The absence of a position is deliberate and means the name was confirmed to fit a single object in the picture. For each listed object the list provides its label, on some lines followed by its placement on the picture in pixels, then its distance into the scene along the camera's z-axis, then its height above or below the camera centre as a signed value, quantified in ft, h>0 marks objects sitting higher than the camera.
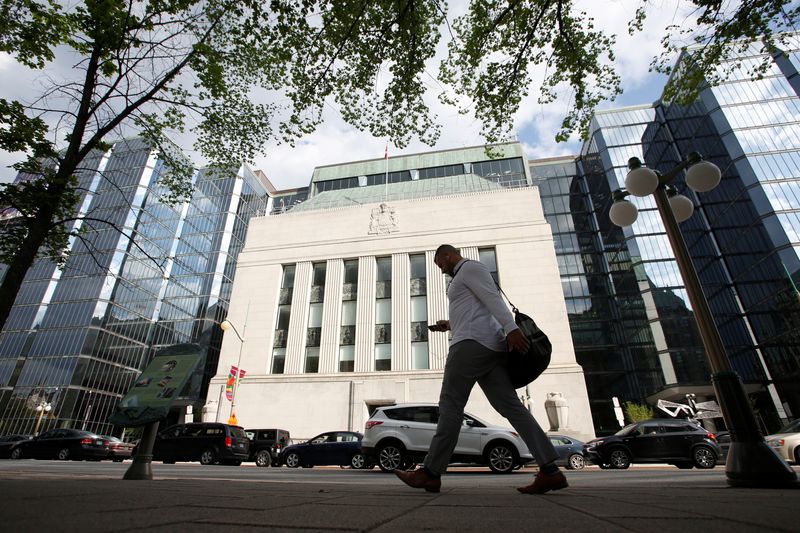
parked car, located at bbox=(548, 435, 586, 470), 46.60 -0.17
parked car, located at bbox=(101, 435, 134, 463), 59.06 +1.17
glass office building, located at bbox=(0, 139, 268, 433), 148.05 +60.17
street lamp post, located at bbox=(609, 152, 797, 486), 12.35 +3.70
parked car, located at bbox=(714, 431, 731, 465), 54.84 +1.48
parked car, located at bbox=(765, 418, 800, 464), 36.35 +0.54
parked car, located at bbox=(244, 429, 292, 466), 56.29 +1.23
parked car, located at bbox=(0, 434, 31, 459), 65.04 +2.36
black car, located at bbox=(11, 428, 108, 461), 56.90 +1.79
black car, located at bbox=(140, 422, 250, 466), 49.52 +1.51
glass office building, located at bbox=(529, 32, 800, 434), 127.65 +66.64
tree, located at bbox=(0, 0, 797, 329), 25.25 +25.32
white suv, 32.30 +0.98
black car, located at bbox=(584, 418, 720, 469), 40.81 +0.55
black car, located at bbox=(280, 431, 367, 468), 45.01 +0.45
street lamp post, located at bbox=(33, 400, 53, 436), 129.92 +15.66
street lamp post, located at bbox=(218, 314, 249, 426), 75.55 +18.30
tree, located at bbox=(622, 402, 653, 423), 121.70 +11.05
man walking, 10.54 +1.91
